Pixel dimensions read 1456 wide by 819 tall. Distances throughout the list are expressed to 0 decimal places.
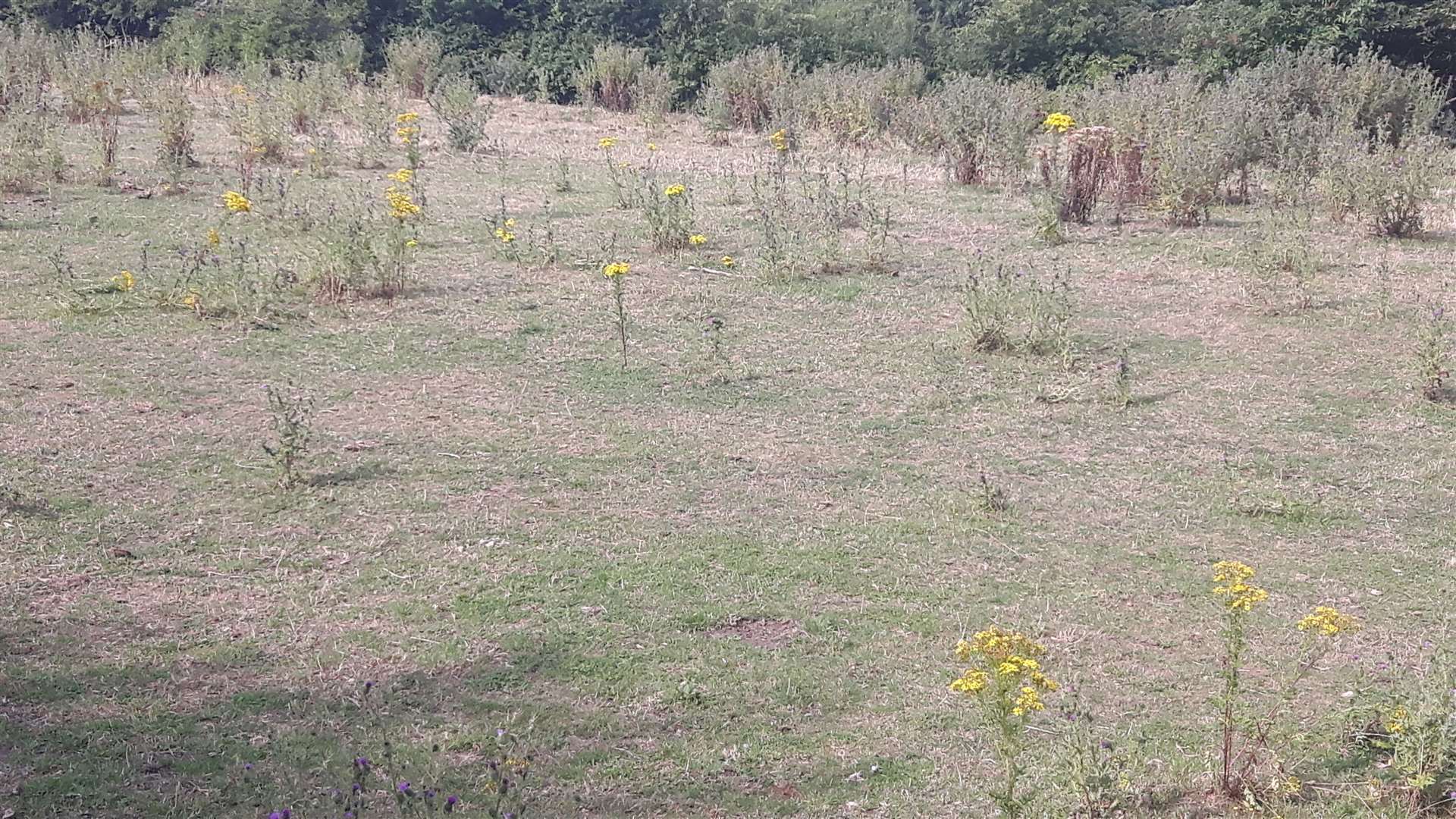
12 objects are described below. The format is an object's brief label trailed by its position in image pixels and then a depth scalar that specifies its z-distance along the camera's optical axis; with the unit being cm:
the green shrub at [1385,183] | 955
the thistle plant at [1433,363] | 632
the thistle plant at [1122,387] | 638
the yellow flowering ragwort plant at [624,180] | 1101
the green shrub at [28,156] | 1023
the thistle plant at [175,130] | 1112
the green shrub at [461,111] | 1396
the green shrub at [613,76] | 1850
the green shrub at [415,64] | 1884
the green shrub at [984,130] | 1205
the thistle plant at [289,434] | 505
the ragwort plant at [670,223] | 939
